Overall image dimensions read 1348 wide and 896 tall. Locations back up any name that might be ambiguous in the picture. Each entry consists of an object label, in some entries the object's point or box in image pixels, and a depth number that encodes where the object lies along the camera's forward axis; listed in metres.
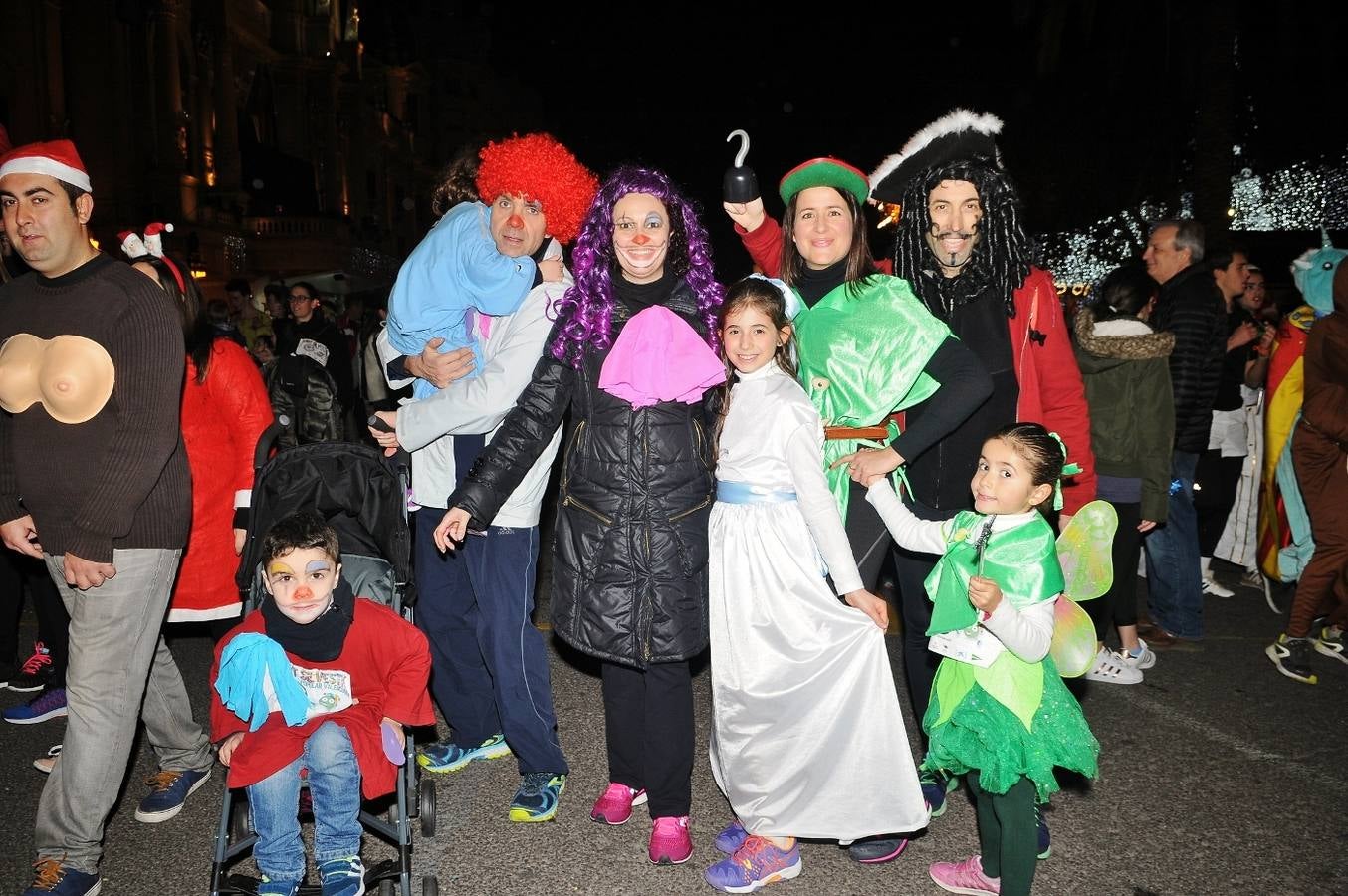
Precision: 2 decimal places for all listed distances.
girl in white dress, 3.08
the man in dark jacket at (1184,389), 5.27
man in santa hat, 3.01
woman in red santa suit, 3.97
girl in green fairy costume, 2.79
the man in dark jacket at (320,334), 8.79
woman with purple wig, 3.20
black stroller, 3.37
